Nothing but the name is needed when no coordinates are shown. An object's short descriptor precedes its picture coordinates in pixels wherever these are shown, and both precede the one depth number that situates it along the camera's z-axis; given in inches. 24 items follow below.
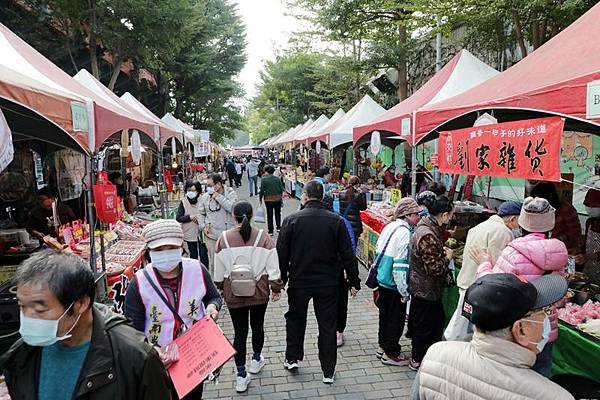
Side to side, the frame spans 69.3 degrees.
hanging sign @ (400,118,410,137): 263.5
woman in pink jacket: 105.5
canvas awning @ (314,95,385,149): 522.7
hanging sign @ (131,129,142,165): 274.2
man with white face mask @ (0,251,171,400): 60.7
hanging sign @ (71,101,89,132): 159.0
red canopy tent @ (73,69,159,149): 184.2
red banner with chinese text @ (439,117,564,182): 138.5
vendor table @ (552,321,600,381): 117.7
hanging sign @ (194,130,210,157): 643.5
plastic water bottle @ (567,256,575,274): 177.5
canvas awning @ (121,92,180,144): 346.5
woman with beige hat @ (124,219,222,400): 104.0
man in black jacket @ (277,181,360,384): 154.5
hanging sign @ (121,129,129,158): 359.9
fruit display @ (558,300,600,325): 134.1
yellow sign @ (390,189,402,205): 348.8
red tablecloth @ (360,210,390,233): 291.9
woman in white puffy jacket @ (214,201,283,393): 147.7
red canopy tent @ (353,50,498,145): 294.7
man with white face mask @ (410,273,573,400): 58.6
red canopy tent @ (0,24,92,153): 128.4
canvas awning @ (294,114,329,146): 796.3
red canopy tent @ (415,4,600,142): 129.2
